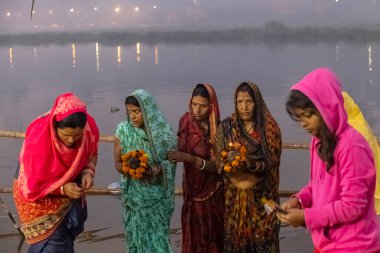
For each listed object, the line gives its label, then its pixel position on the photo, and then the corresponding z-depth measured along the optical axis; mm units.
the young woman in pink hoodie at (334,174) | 2385
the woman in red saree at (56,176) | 3383
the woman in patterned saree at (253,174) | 4156
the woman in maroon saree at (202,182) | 4520
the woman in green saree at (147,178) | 4352
